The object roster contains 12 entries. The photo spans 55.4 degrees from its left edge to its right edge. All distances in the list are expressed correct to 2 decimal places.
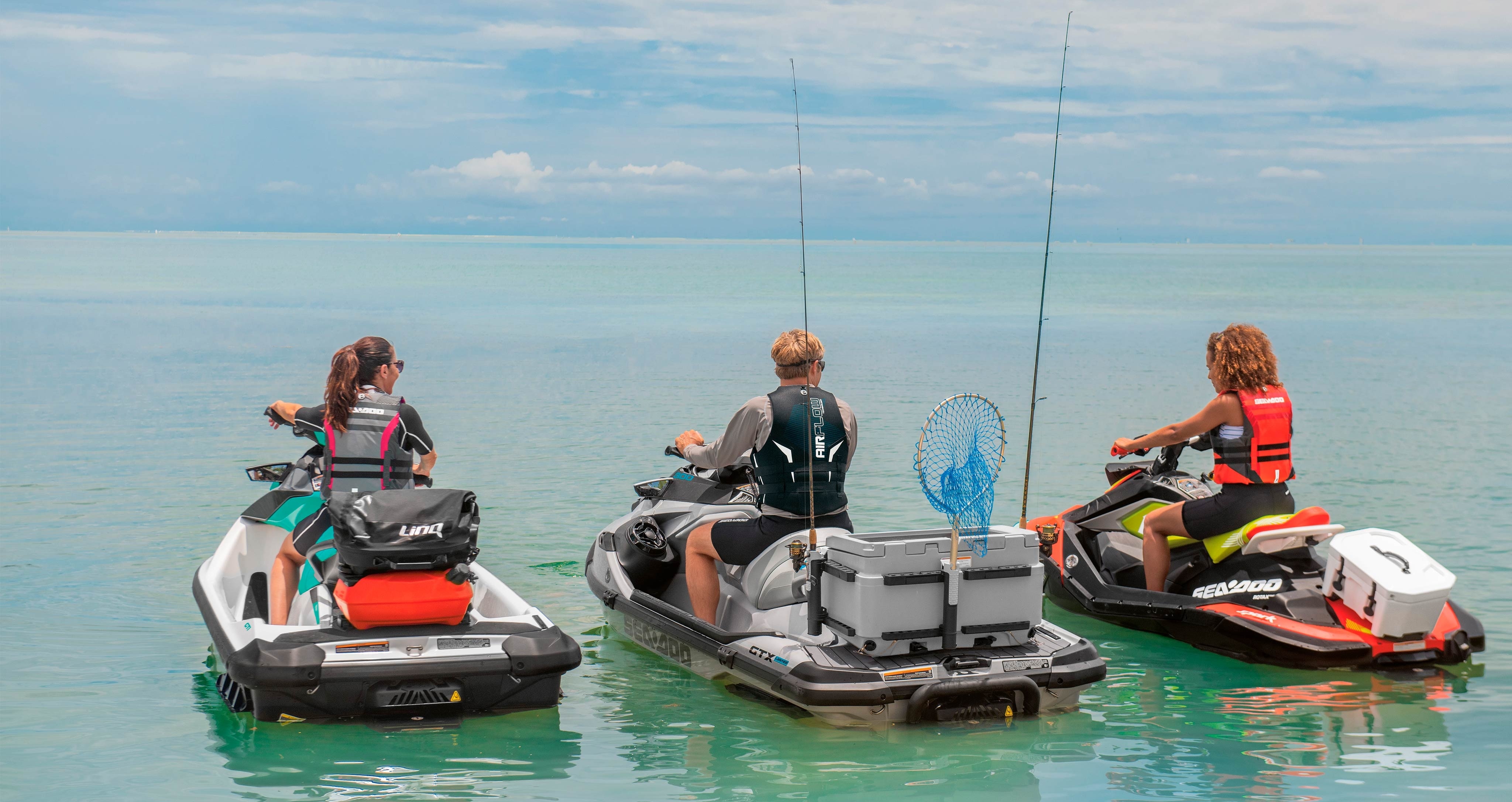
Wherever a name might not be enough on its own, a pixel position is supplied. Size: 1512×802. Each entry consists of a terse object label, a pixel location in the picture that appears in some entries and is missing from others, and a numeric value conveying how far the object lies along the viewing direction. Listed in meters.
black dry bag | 5.35
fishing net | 5.06
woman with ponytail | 6.18
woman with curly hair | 6.78
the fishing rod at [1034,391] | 5.44
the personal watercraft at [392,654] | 5.26
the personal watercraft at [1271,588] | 6.19
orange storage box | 5.39
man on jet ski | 5.98
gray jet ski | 5.30
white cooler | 6.09
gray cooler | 5.27
